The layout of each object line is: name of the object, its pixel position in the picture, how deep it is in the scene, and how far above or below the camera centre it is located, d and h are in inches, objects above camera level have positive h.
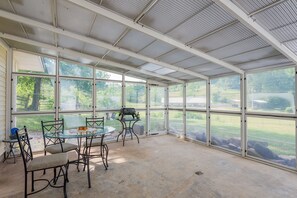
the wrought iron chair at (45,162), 83.3 -35.1
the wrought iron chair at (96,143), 122.8 -35.5
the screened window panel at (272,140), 128.6 -36.6
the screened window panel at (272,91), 127.0 +7.6
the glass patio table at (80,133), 102.0 -23.8
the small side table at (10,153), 146.9 -51.0
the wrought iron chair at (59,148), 112.6 -35.9
